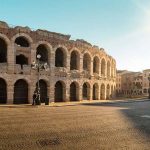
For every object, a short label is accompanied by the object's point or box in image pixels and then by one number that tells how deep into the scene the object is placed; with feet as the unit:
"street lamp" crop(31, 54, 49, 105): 69.04
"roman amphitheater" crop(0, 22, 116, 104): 68.43
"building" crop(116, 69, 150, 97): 218.35
